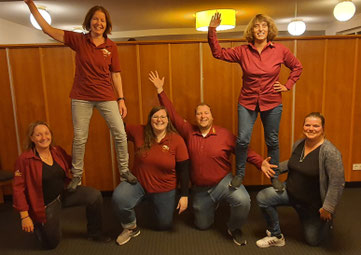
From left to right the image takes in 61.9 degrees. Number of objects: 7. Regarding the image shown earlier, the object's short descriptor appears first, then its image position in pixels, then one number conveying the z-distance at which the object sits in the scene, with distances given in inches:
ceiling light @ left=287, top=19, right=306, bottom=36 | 250.8
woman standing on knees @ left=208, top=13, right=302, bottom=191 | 94.6
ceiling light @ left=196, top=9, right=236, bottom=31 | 239.6
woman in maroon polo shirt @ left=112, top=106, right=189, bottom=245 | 103.7
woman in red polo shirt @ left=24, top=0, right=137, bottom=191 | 90.3
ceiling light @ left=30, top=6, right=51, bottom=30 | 199.2
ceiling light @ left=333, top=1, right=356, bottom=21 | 200.8
